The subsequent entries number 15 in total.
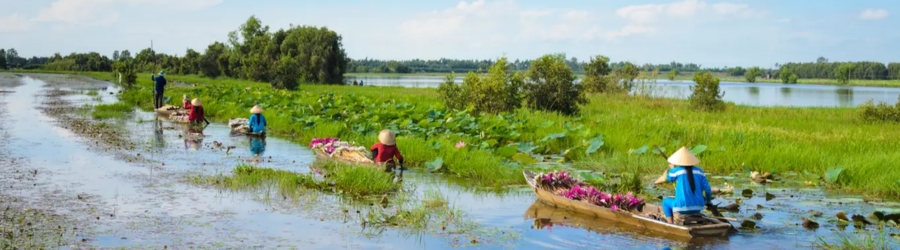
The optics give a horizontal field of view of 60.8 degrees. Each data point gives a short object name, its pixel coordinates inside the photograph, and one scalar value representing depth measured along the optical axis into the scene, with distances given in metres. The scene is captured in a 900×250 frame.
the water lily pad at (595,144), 11.87
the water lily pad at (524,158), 11.23
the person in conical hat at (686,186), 7.10
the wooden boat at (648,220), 6.98
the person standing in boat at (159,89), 23.41
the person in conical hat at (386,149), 10.94
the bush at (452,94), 21.20
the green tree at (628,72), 31.40
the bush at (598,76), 30.91
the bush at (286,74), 36.50
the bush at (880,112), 18.88
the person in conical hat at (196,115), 18.93
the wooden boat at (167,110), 21.25
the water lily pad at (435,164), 11.04
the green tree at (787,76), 94.88
